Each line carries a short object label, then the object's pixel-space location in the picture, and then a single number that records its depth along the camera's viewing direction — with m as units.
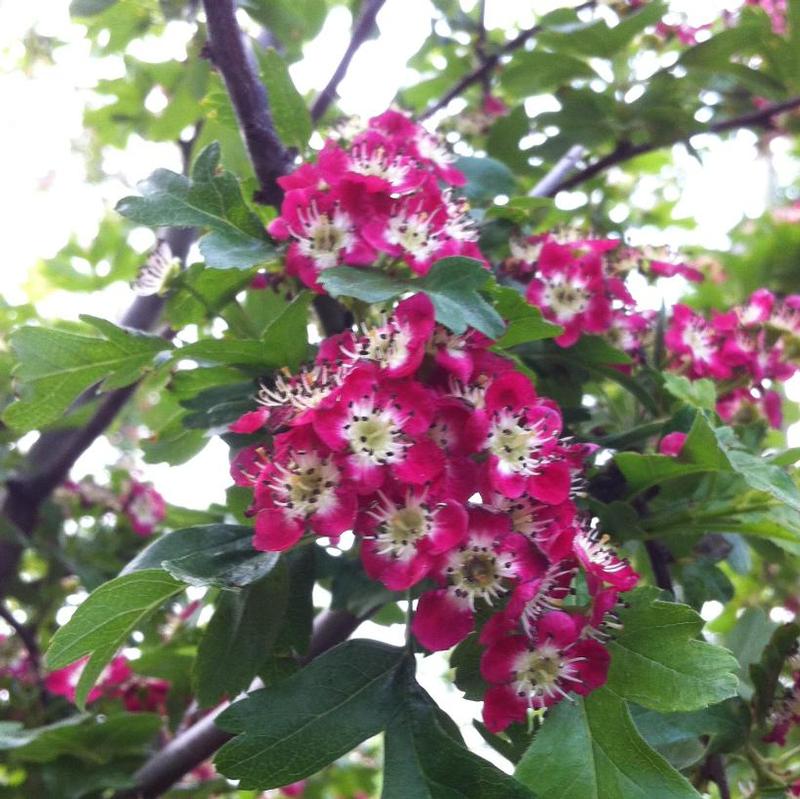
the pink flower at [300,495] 0.12
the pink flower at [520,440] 0.13
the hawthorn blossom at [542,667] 0.12
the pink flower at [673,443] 0.15
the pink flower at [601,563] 0.13
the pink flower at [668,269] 0.20
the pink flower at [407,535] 0.12
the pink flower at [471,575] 0.12
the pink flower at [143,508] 0.27
